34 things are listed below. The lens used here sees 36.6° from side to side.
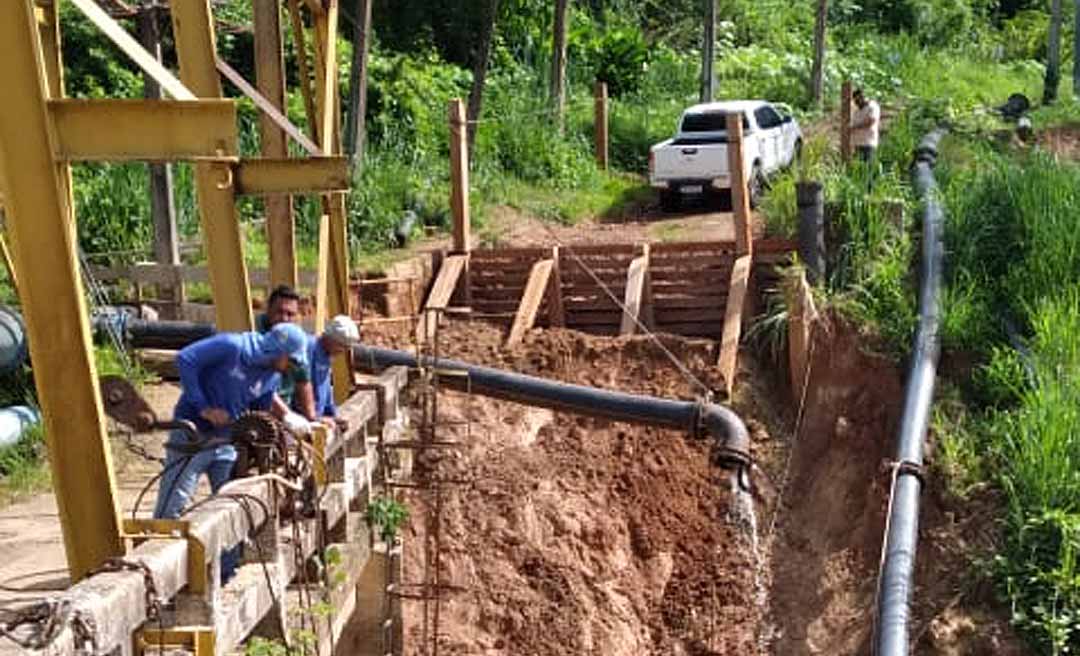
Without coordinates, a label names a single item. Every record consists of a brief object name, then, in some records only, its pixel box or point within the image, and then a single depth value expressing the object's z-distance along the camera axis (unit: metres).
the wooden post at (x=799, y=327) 15.85
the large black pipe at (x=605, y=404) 13.77
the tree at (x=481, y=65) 25.47
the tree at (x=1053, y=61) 33.34
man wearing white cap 9.96
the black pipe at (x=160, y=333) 16.08
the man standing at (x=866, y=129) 19.95
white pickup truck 23.62
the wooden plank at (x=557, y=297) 17.62
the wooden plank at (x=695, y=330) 17.19
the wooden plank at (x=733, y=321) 15.86
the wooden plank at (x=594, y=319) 17.55
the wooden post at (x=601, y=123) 27.53
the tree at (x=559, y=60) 27.94
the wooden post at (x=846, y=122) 22.22
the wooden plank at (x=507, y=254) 17.89
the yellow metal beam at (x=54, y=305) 7.39
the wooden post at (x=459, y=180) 17.59
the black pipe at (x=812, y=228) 16.59
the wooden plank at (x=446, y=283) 17.17
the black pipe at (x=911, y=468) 11.72
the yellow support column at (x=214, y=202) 9.74
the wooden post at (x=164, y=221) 17.20
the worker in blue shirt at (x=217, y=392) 8.94
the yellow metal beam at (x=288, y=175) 9.84
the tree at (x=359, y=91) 21.42
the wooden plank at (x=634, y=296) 16.91
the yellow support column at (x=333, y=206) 11.49
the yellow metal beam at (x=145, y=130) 7.55
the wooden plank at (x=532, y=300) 16.75
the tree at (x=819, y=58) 33.06
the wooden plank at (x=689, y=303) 17.17
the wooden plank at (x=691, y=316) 17.16
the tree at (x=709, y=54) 29.94
